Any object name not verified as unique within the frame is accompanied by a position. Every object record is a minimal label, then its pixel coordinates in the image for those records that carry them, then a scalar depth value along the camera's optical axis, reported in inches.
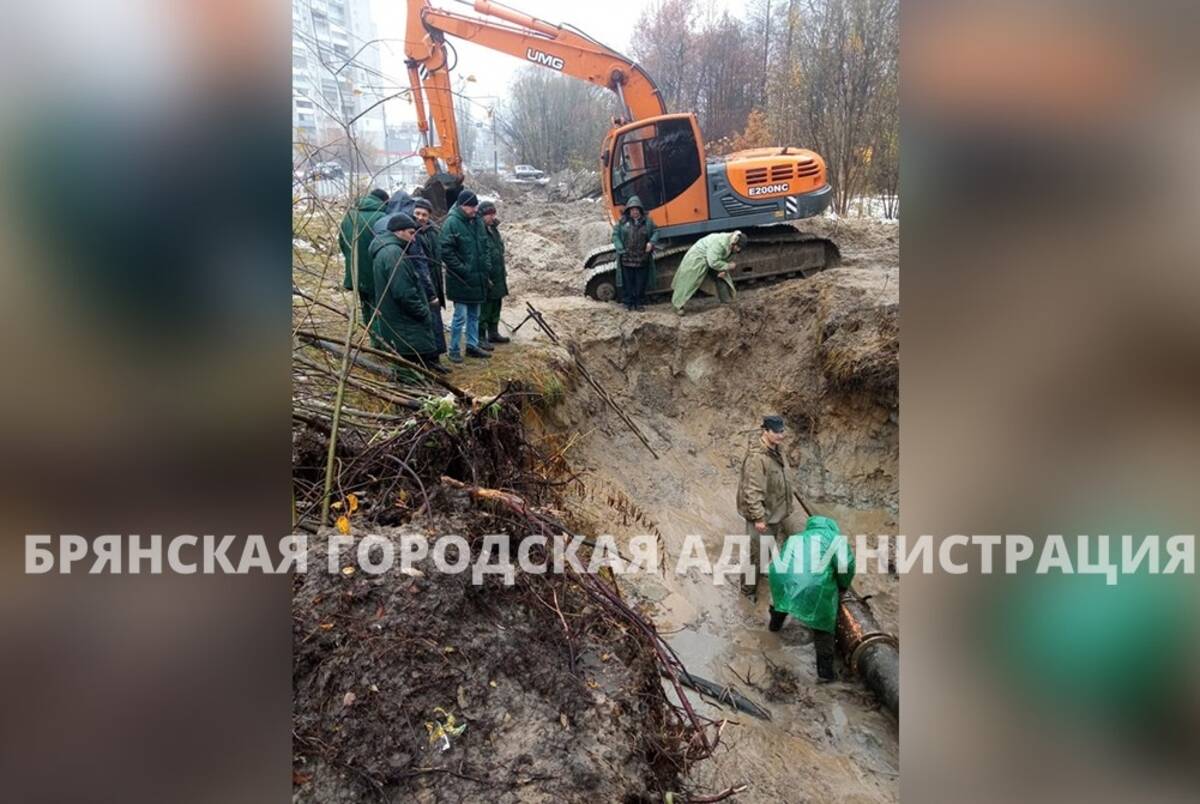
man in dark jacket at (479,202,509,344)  261.4
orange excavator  318.7
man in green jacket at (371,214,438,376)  191.6
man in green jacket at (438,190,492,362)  242.5
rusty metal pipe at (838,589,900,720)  171.6
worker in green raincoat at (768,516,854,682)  178.2
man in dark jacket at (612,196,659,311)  323.0
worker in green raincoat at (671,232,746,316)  327.0
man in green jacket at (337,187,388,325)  193.3
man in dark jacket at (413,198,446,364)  220.7
